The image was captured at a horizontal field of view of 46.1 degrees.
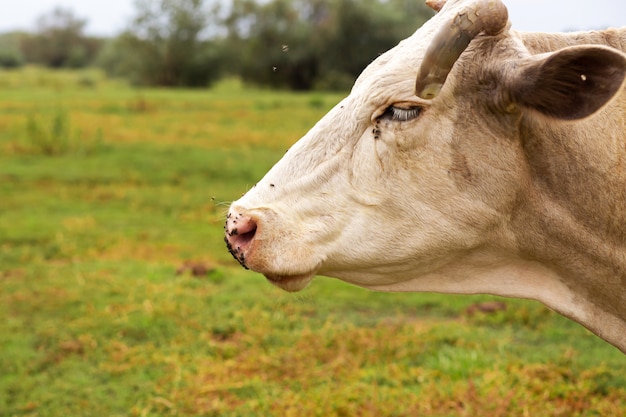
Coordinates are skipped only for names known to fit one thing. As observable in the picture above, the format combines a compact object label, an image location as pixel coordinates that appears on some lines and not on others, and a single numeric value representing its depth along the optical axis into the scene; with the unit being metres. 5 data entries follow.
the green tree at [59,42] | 62.55
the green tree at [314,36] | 21.81
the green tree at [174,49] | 38.69
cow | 2.39
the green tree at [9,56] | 51.25
